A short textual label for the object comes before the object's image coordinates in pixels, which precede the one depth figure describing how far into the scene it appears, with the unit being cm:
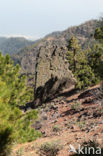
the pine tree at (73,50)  3438
